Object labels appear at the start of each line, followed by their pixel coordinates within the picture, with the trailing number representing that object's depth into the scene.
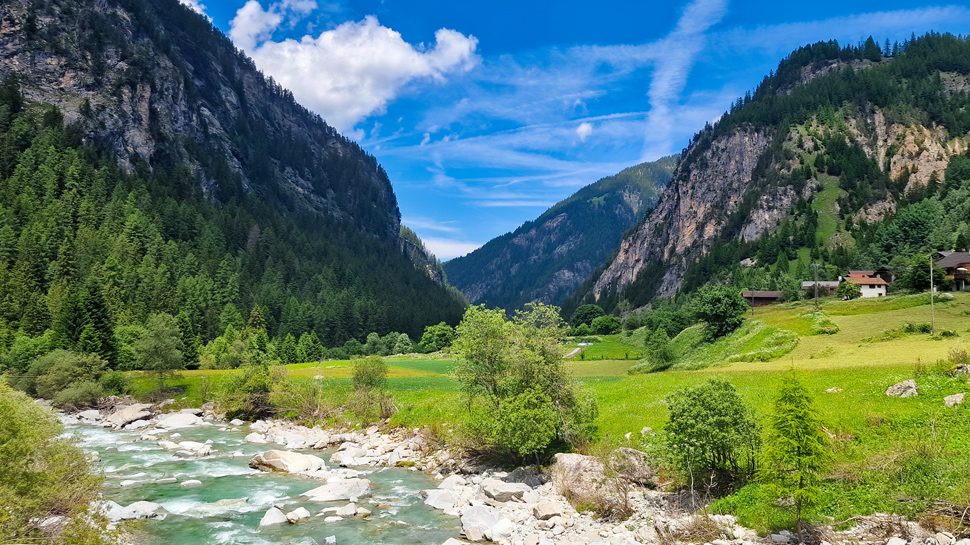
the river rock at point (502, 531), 22.84
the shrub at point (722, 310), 76.19
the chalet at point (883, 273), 117.00
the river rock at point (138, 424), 53.41
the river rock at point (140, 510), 24.98
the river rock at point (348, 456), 38.78
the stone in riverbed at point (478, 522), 23.17
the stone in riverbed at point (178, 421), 54.69
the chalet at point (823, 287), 128.88
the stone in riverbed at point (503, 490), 27.77
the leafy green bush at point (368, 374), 57.09
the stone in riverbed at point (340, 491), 29.47
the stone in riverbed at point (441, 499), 28.06
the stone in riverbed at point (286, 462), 36.56
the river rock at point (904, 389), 26.70
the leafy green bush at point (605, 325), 180.75
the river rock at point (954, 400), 23.52
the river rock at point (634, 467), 26.10
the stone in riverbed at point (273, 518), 25.09
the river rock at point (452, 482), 31.48
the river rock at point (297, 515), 25.59
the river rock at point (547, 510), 24.45
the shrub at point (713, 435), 21.78
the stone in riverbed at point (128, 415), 54.72
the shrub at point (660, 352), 69.69
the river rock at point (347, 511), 26.83
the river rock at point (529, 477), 30.25
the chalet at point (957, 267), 86.31
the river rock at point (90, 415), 57.78
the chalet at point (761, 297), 140.75
